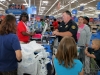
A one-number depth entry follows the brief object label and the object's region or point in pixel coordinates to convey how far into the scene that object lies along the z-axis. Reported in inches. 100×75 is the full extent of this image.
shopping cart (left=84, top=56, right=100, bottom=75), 98.8
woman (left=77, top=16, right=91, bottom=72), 171.3
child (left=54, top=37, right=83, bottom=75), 74.4
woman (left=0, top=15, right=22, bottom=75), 84.8
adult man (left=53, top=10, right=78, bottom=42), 132.7
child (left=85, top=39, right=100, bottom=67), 113.9
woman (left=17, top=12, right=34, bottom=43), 163.0
